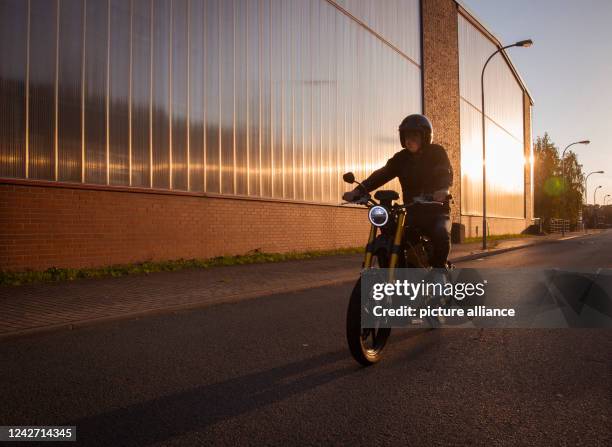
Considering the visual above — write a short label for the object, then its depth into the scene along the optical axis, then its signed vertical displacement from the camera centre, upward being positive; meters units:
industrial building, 10.66 +2.47
